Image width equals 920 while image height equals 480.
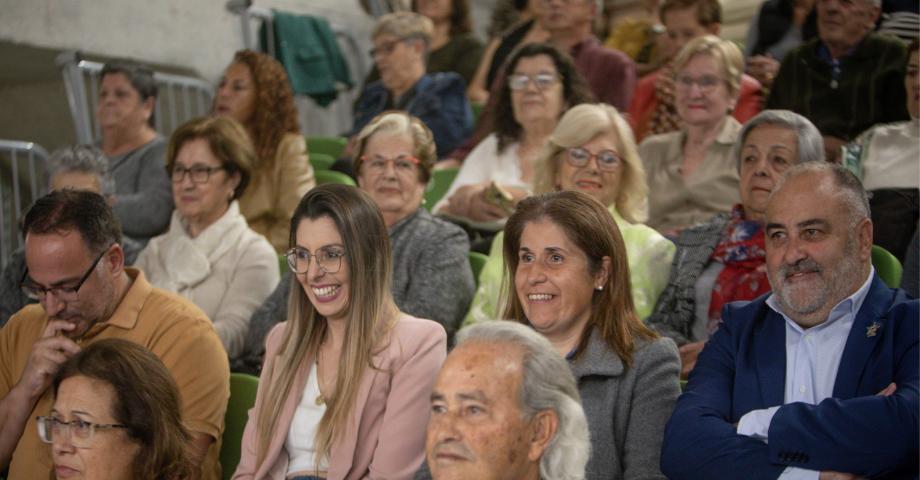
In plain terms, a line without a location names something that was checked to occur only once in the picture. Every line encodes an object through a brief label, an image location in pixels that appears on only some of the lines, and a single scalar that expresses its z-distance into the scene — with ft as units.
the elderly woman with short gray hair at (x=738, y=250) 21.47
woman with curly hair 29.71
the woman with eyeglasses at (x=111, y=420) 16.85
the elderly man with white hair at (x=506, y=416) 14.21
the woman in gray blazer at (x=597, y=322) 16.70
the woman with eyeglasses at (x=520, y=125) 28.43
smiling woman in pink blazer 17.57
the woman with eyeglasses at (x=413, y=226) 22.80
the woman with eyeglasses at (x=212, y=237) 24.99
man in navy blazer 14.92
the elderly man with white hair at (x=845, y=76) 27.84
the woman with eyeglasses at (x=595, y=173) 22.40
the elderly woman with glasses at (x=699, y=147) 26.55
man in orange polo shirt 19.01
